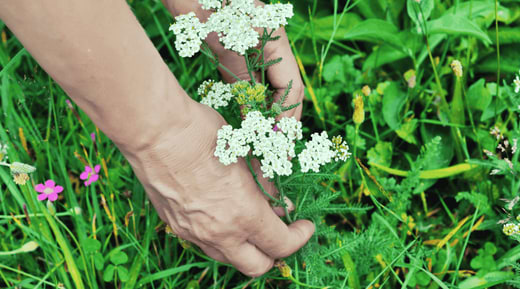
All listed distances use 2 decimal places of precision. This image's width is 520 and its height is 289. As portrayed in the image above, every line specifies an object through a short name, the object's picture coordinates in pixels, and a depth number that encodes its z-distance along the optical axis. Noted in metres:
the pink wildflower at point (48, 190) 0.85
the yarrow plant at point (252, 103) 0.75
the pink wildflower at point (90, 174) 0.86
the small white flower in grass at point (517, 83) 0.81
